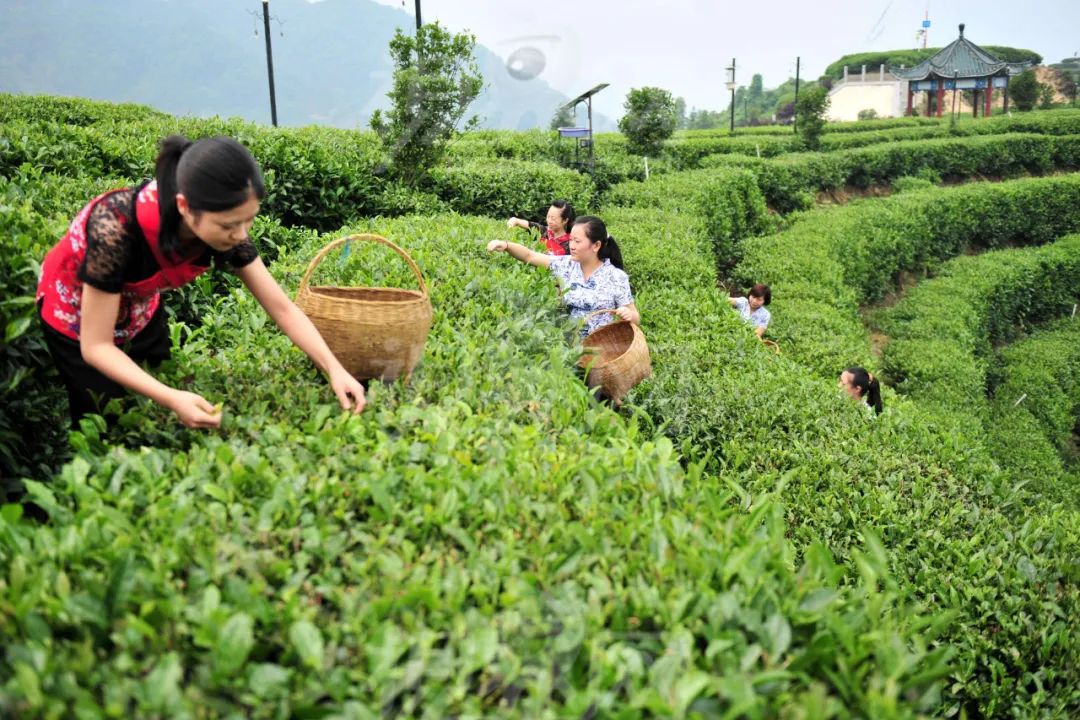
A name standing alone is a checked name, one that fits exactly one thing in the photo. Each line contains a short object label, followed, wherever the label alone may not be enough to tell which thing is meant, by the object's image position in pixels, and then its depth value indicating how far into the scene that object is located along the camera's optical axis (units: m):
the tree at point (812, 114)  24.16
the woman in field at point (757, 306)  8.73
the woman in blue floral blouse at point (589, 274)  5.16
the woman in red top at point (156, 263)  2.28
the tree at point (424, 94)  9.52
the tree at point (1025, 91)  38.97
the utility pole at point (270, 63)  22.06
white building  62.12
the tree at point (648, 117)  17.70
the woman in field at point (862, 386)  6.57
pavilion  46.00
